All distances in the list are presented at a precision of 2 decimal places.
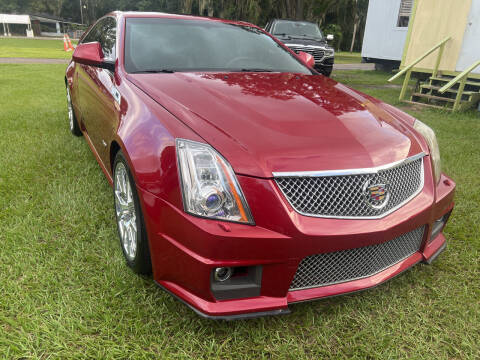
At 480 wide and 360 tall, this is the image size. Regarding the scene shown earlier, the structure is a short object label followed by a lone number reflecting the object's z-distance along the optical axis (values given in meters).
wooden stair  7.77
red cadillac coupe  1.62
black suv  10.66
